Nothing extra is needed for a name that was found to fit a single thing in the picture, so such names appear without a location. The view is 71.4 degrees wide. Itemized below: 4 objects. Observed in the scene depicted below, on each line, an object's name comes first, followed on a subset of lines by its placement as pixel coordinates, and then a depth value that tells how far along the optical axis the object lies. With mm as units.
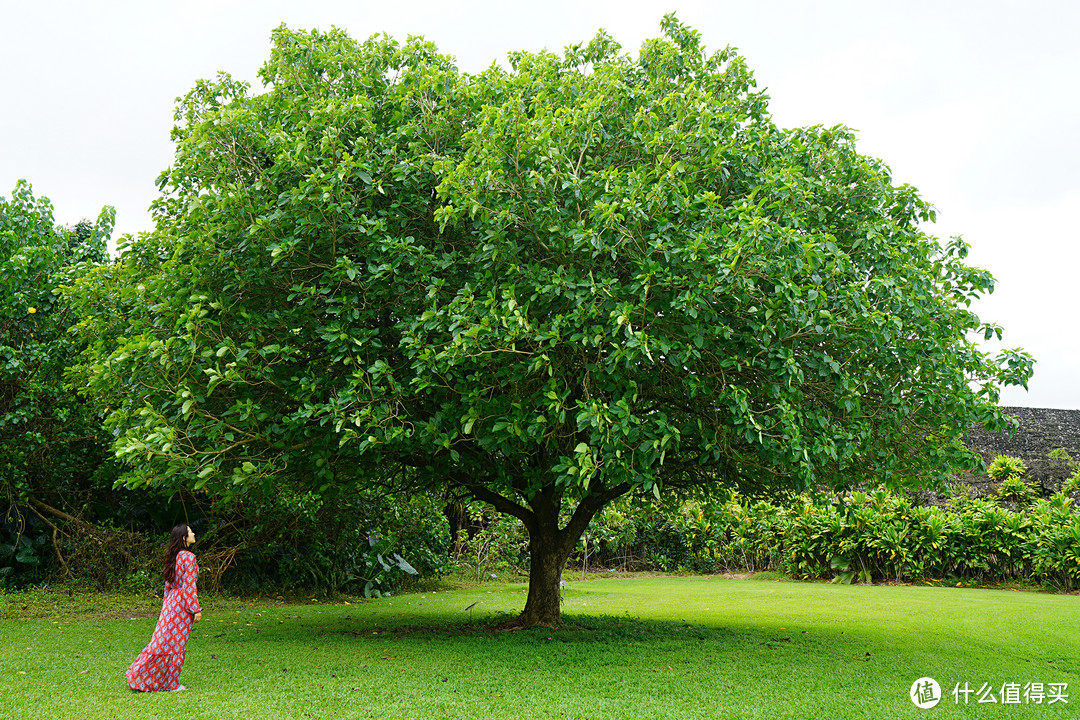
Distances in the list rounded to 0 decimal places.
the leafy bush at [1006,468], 18203
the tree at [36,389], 11758
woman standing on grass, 6254
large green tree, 6598
